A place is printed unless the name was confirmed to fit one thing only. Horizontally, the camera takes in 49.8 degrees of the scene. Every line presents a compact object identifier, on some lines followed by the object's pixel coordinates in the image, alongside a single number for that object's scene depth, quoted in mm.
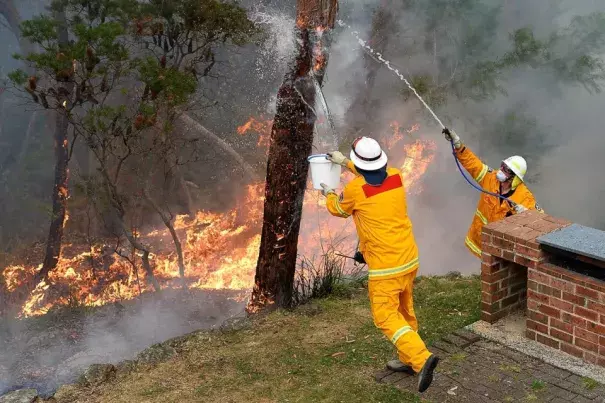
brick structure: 4738
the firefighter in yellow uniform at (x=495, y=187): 5762
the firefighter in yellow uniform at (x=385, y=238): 4492
